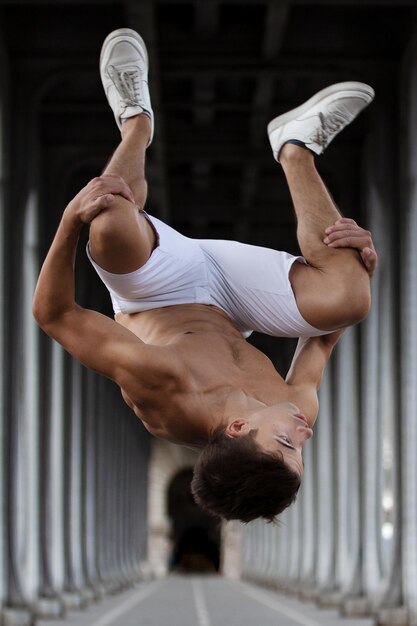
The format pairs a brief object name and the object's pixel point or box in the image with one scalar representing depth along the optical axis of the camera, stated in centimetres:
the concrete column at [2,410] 2078
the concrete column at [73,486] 2998
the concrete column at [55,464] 2723
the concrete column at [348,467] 2739
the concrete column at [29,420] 2423
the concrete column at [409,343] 2111
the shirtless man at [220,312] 684
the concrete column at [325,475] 3578
